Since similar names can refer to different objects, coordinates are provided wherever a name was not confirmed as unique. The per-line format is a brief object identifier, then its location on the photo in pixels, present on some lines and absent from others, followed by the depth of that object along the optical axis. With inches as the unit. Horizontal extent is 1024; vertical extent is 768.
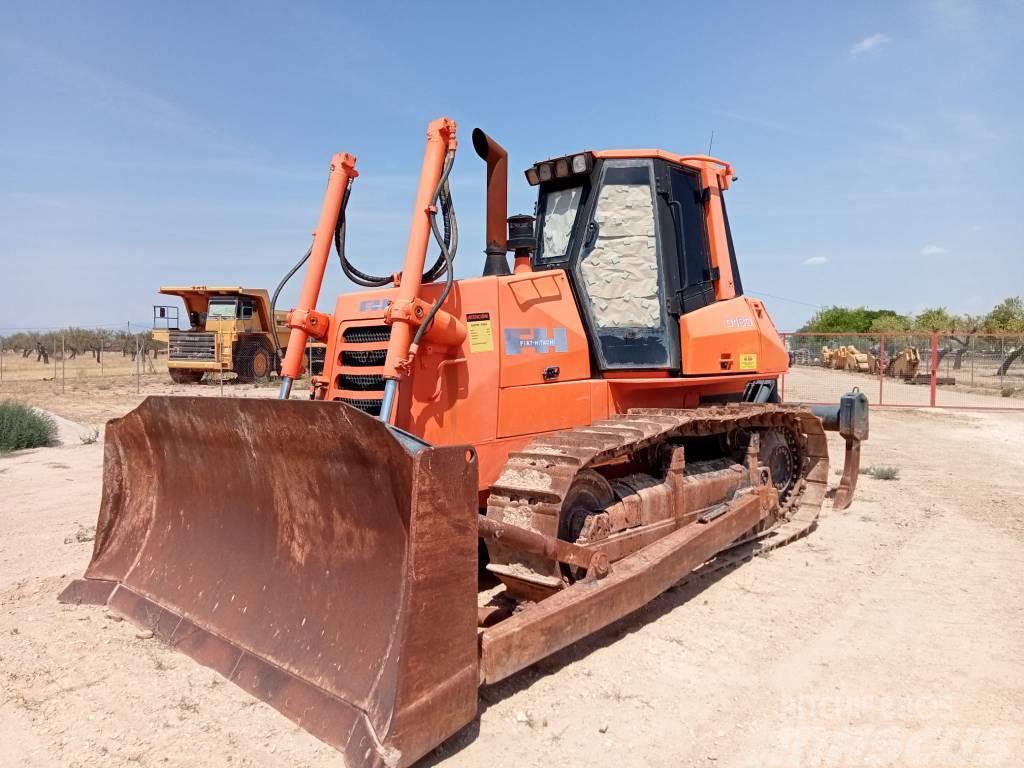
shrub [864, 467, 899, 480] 352.2
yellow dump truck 956.6
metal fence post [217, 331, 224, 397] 946.7
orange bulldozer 113.2
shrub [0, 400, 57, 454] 434.9
